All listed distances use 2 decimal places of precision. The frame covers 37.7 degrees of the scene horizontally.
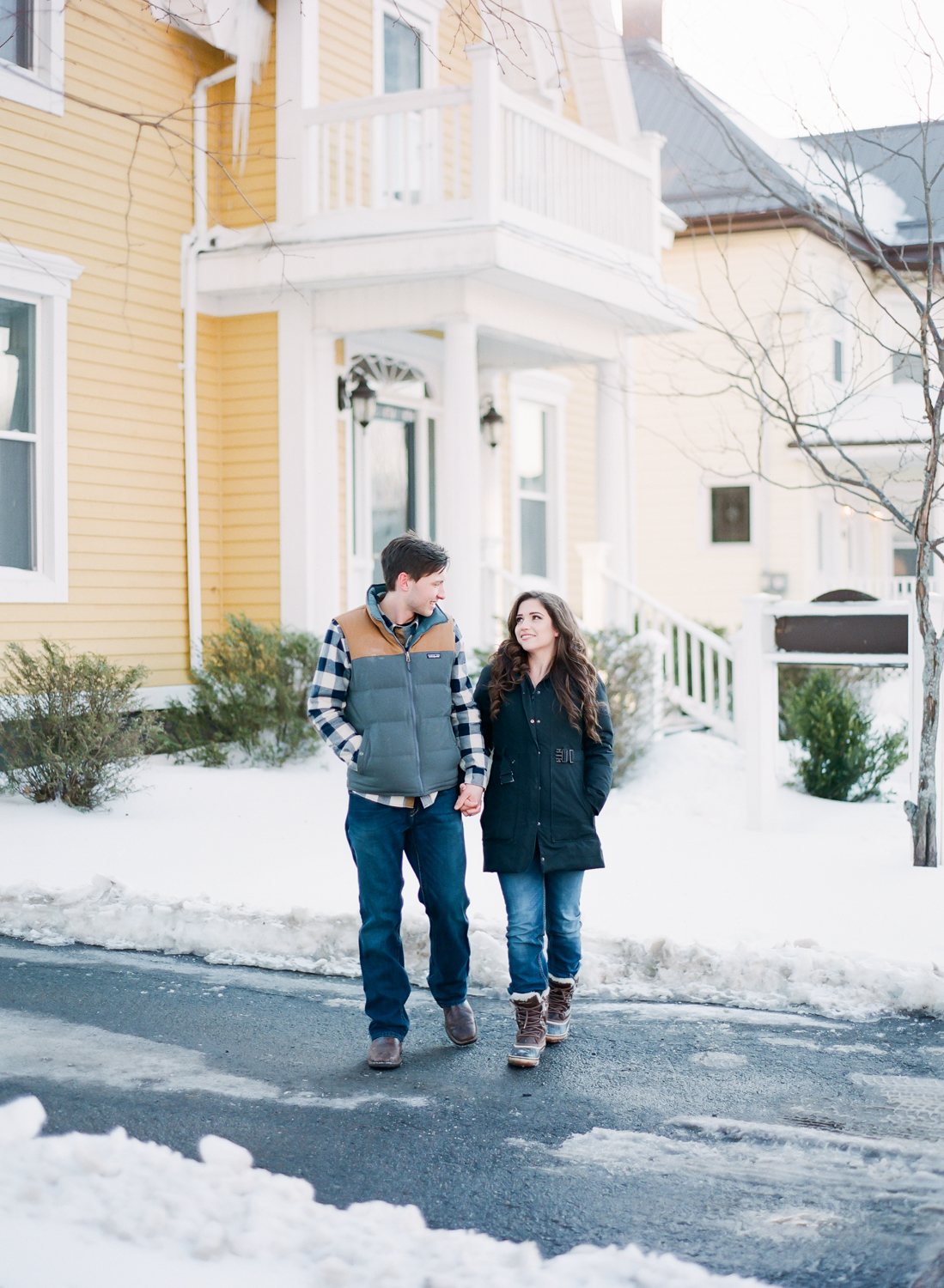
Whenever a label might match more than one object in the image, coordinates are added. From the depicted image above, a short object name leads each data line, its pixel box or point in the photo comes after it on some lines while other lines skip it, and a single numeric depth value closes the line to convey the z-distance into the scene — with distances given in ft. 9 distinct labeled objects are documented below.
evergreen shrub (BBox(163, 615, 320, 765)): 34.01
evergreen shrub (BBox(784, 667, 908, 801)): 33.09
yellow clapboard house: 33.96
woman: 14.93
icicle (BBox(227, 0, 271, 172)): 36.96
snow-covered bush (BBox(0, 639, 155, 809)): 27.78
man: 14.80
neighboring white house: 68.95
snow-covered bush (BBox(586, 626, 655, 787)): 34.30
